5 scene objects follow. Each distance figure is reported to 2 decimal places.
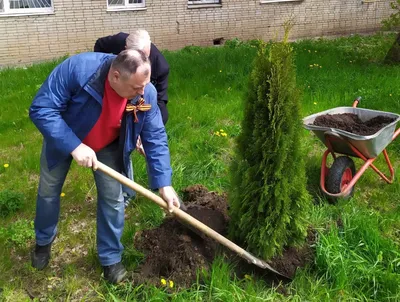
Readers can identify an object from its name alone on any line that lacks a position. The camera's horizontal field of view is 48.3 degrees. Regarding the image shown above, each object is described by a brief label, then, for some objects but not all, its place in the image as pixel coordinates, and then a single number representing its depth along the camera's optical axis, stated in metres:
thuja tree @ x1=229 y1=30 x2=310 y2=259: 3.00
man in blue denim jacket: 2.72
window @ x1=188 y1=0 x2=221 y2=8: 12.02
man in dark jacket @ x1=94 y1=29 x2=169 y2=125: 3.86
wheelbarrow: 3.96
